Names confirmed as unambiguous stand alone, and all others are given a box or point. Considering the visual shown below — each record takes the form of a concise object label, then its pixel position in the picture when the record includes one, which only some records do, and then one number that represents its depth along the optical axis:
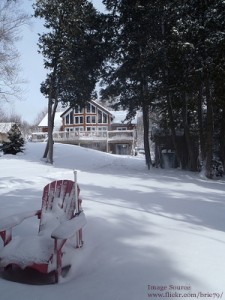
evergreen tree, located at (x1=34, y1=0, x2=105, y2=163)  13.29
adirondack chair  2.56
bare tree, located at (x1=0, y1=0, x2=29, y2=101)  13.11
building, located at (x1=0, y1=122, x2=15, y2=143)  43.41
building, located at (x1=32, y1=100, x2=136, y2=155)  27.00
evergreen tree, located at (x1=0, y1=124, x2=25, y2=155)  16.77
